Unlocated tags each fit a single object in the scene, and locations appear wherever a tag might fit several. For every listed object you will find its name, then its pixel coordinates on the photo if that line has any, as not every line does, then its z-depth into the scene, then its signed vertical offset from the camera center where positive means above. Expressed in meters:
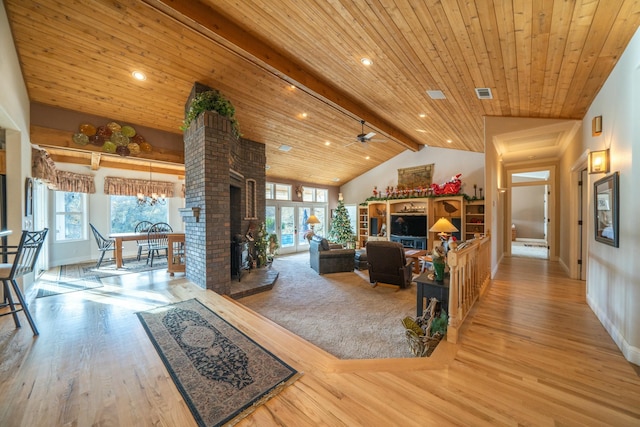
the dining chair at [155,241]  5.71 -0.63
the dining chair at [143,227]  6.94 -0.36
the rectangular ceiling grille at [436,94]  3.72 +1.83
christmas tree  9.22 -0.52
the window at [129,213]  7.11 +0.06
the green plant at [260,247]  6.17 -0.84
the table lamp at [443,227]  4.67 -0.28
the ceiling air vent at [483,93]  3.37 +1.69
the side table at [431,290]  2.81 -0.93
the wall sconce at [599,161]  2.72 +0.56
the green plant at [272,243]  7.03 -0.85
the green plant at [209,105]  3.89 +1.77
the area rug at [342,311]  2.84 -1.51
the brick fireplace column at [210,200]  3.87 +0.24
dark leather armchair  4.73 -1.01
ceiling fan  5.40 +1.70
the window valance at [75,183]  5.97 +0.83
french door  8.77 -0.29
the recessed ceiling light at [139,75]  3.69 +2.12
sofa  6.08 -1.13
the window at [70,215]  6.23 +0.01
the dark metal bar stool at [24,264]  2.33 -0.49
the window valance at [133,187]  6.81 +0.84
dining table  5.42 -0.54
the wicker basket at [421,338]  2.45 -1.28
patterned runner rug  1.57 -1.20
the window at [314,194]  9.91 +0.79
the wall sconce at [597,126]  2.92 +1.03
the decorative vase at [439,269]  2.89 -0.67
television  8.04 -0.43
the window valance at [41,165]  4.15 +0.89
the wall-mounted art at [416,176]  8.37 +1.26
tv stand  7.88 -0.93
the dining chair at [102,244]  5.66 -0.68
